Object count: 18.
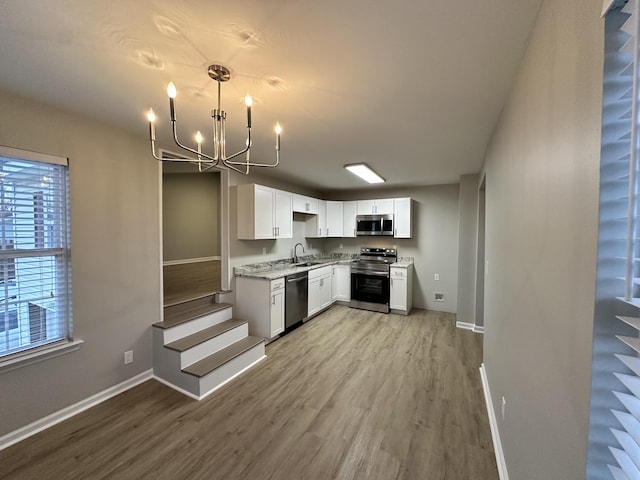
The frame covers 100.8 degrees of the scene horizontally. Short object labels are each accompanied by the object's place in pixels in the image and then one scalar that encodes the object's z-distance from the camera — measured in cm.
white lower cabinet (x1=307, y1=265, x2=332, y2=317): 466
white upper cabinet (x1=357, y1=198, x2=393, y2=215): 534
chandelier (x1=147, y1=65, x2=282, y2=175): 150
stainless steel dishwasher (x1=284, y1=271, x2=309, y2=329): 403
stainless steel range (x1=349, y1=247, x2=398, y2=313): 503
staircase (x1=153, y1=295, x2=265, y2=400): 263
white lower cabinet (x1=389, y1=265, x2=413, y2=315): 490
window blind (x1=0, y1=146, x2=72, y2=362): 196
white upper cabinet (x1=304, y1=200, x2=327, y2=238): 557
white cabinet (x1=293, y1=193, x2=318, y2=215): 483
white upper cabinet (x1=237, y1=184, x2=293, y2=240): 382
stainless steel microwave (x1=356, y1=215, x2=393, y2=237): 530
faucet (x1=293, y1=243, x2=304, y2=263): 529
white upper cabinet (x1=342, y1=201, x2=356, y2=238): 569
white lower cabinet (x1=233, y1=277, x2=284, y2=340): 369
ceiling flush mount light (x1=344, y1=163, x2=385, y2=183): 372
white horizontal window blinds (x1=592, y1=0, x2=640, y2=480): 53
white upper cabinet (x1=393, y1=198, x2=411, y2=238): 516
